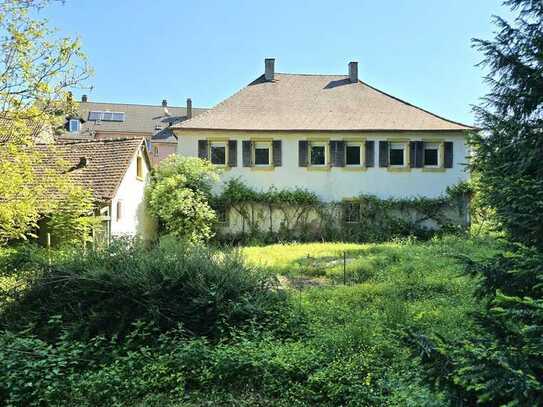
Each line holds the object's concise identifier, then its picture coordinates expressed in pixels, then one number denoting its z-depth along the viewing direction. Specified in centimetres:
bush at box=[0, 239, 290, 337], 598
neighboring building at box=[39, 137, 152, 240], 1390
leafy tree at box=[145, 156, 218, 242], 1645
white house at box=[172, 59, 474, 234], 1900
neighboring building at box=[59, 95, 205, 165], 4172
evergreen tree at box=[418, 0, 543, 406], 234
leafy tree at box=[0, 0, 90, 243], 677
